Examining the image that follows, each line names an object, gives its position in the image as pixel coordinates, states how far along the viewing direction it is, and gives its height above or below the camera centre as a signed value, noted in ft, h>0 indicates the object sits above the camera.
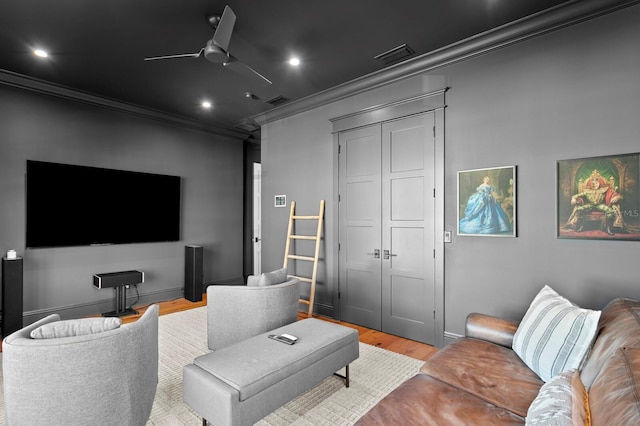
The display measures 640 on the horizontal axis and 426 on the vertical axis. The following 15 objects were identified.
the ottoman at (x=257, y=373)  5.70 -3.06
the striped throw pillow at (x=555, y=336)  5.21 -2.07
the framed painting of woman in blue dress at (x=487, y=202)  9.60 +0.45
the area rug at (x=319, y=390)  7.13 -4.42
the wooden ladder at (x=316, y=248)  14.47 -1.52
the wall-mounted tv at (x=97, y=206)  13.33 +0.41
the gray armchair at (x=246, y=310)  9.63 -2.87
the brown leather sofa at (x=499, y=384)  3.42 -2.85
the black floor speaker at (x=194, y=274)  17.20 -3.12
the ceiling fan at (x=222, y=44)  7.99 +4.50
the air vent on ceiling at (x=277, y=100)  14.87 +5.40
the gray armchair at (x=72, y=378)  5.01 -2.61
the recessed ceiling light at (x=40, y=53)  10.69 +5.37
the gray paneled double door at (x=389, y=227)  11.44 -0.41
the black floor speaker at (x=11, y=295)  11.78 -2.95
